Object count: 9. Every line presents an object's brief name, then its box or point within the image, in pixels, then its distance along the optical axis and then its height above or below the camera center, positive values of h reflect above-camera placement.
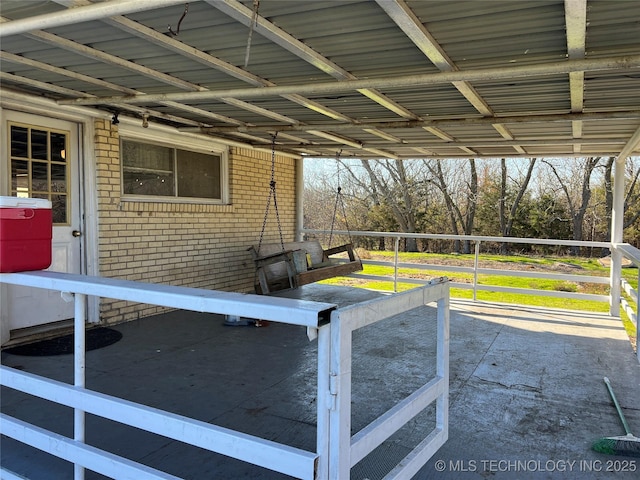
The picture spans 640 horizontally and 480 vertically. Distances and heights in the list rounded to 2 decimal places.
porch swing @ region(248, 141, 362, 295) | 5.82 -0.70
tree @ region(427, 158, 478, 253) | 18.66 +1.03
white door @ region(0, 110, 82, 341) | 4.43 +0.28
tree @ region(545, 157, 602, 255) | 17.20 +1.19
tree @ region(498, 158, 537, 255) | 17.91 +0.66
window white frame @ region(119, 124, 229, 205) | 5.55 +0.93
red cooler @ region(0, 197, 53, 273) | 2.04 -0.09
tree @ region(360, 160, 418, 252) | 19.12 +1.18
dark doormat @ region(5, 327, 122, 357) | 4.26 -1.24
